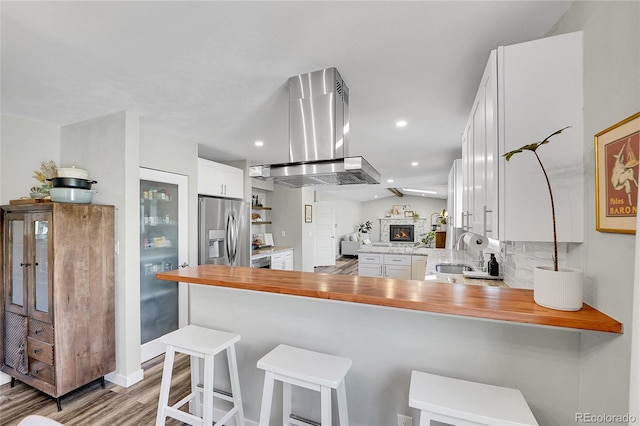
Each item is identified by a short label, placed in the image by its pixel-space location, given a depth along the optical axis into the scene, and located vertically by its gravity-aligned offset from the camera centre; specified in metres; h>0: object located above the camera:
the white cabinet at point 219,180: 3.71 +0.44
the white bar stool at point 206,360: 1.59 -0.90
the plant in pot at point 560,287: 1.08 -0.30
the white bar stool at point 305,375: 1.27 -0.77
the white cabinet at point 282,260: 5.37 -1.00
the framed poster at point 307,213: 6.34 -0.07
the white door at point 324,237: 8.83 -0.85
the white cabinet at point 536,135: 1.20 +0.35
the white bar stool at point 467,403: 1.01 -0.74
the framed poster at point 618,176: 0.87 +0.12
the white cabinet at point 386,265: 5.06 -1.02
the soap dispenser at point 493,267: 2.64 -0.54
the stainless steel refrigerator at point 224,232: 3.62 -0.30
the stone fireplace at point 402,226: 12.31 -0.72
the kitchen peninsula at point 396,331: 1.22 -0.65
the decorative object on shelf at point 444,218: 6.37 -0.18
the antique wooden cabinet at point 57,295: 2.21 -0.72
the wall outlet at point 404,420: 1.48 -1.12
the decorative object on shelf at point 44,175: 2.53 +0.33
